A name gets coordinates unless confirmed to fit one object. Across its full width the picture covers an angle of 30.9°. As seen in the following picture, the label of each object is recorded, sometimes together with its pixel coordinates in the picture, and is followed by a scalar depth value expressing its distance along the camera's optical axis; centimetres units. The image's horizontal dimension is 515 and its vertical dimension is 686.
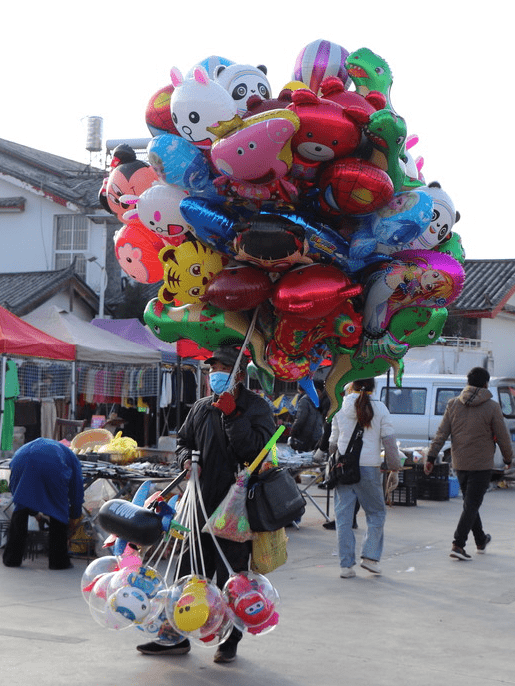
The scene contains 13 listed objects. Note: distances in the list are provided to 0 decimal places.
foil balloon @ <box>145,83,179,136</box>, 594
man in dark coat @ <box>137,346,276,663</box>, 583
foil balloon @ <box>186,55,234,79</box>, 584
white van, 1877
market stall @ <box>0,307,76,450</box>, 1495
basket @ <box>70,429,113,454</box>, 1226
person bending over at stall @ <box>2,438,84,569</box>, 901
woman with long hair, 902
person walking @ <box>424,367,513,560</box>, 978
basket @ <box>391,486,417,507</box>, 1516
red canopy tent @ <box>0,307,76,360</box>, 1467
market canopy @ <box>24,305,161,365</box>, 1694
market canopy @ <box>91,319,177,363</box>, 1942
